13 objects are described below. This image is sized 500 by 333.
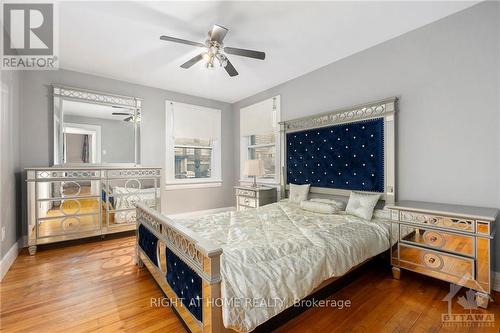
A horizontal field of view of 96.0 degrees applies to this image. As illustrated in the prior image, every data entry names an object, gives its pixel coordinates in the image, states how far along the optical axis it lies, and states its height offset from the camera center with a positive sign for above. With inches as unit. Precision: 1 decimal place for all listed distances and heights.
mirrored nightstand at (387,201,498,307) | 74.1 -28.4
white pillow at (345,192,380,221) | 105.4 -19.2
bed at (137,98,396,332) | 52.6 -24.8
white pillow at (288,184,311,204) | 140.5 -17.4
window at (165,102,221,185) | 184.1 +19.0
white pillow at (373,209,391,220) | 103.9 -23.1
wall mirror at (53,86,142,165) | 140.5 +26.7
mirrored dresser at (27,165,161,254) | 120.9 -19.5
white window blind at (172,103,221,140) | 186.2 +38.7
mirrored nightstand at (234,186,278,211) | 159.6 -22.7
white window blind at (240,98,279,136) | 177.3 +39.6
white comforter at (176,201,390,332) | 53.2 -26.5
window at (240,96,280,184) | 174.1 +26.1
